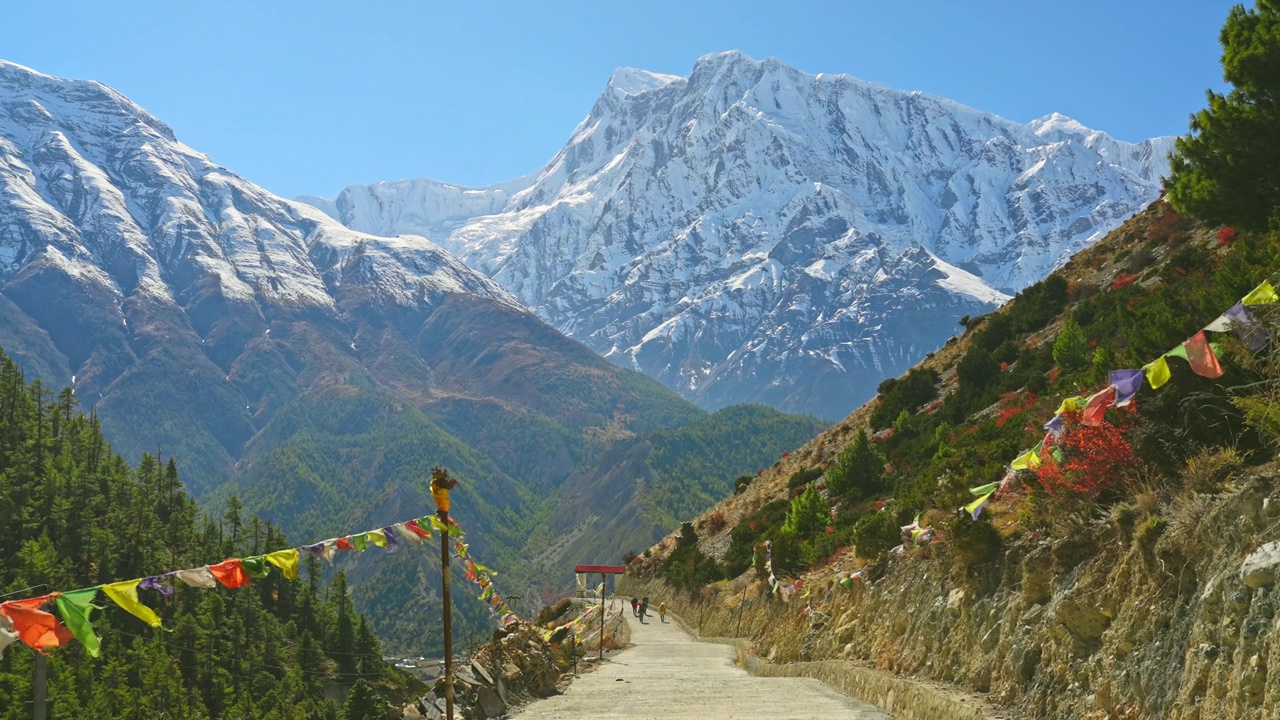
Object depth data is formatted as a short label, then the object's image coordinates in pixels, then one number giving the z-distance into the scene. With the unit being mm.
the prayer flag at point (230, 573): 14324
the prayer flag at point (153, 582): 14577
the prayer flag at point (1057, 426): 13055
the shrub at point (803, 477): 51156
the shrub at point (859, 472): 39375
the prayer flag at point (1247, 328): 10453
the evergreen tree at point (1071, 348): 32156
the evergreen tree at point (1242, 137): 19469
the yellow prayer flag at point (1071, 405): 12750
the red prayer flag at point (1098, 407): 11758
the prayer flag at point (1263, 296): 9953
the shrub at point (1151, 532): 10406
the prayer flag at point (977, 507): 14188
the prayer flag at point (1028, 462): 13359
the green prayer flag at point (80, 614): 11352
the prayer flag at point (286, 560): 15414
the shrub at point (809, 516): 37688
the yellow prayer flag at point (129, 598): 12570
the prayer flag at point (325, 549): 17125
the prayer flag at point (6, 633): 10555
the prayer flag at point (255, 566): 15039
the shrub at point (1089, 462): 11898
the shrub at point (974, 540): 14547
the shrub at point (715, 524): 61716
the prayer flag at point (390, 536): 17572
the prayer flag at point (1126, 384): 11258
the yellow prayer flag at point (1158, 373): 10909
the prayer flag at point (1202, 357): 10273
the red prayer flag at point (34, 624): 11078
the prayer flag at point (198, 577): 13698
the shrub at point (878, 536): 20703
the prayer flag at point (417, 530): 17172
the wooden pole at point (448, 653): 15724
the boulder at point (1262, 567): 8492
